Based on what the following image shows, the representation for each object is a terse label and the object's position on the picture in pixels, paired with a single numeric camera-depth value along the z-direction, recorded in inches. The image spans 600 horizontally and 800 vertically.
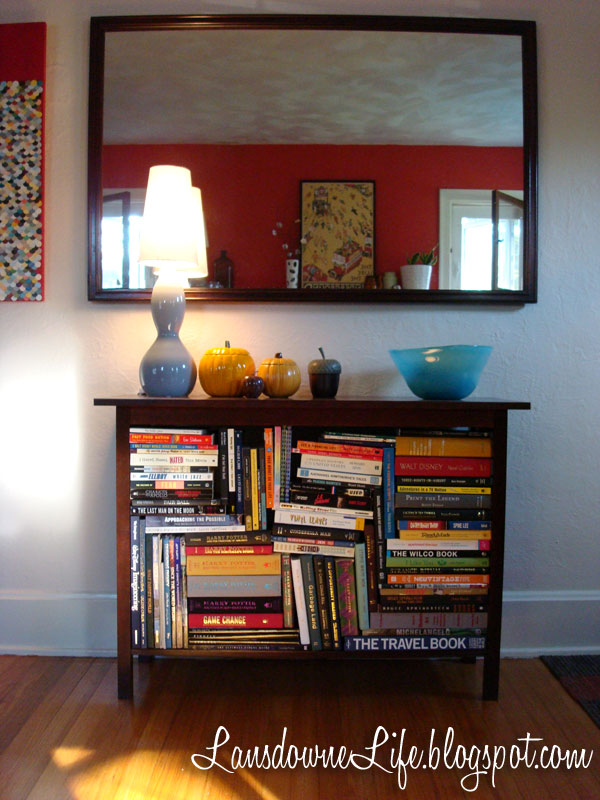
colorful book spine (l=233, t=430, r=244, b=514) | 65.6
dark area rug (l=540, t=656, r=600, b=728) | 67.0
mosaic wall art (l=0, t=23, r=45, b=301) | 76.1
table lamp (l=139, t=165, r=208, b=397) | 67.1
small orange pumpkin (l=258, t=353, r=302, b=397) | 67.3
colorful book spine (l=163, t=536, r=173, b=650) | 65.8
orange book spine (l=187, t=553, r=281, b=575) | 65.6
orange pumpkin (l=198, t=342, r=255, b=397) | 66.9
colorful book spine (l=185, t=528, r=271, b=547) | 65.6
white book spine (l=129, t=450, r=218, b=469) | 65.2
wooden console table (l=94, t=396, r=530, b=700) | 63.7
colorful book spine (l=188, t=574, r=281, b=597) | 65.6
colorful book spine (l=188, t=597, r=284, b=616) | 65.7
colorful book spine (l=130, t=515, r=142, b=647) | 65.8
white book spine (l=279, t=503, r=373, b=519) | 65.4
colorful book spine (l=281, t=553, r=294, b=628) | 65.7
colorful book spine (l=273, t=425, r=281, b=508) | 65.5
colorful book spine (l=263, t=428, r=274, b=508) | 65.5
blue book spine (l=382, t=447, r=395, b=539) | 65.5
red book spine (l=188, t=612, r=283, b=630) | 65.8
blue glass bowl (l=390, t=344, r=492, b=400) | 65.7
